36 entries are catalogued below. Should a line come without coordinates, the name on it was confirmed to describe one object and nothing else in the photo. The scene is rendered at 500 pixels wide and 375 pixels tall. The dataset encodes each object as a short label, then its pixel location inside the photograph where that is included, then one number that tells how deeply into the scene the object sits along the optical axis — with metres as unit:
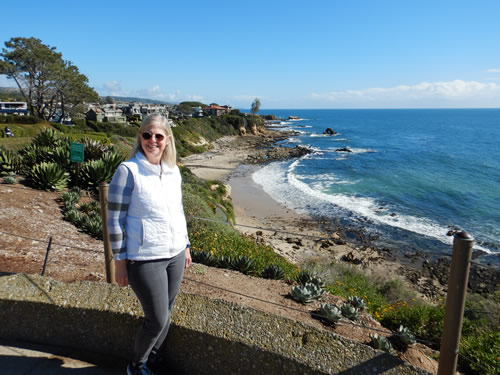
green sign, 6.70
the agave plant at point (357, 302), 4.62
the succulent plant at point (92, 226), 6.06
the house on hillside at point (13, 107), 64.81
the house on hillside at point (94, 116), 57.31
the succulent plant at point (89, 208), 7.19
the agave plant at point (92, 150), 9.41
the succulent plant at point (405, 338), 3.54
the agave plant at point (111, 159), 8.63
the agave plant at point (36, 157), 8.72
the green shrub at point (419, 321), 4.75
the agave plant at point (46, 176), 7.72
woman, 2.15
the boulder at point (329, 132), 89.87
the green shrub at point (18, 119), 29.89
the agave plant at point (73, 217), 6.46
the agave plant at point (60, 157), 8.57
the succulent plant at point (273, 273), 5.54
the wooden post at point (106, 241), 3.26
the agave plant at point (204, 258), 5.65
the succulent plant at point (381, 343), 3.06
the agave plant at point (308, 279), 5.11
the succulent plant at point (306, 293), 4.36
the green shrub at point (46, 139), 10.06
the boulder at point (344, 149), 55.78
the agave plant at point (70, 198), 7.15
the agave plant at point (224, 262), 5.66
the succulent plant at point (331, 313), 3.68
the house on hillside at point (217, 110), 95.12
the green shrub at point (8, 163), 8.24
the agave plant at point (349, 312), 4.07
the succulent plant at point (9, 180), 7.64
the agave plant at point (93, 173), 8.28
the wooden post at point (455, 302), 2.00
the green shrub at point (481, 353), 3.54
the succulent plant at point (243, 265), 5.59
